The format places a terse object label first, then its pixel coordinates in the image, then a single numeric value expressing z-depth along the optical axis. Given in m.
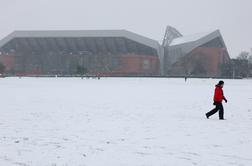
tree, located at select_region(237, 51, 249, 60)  115.19
